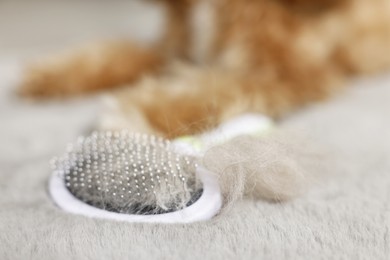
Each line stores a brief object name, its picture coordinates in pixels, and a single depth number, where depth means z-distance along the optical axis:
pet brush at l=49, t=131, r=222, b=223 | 0.45
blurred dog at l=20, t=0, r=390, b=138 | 0.67
